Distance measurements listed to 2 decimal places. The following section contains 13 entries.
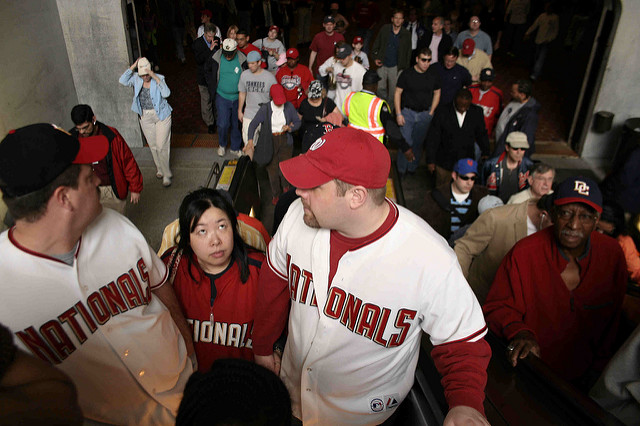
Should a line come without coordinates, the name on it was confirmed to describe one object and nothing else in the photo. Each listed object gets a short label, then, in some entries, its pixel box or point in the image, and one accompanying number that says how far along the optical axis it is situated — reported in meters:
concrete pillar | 7.88
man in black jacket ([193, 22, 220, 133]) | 8.59
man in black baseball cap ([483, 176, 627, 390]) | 3.04
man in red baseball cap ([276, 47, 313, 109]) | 7.62
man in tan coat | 3.83
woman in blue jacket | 6.86
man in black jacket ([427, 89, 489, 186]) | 6.61
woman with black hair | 2.77
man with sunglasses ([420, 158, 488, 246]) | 5.14
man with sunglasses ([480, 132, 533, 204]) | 5.54
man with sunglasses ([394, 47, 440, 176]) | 7.47
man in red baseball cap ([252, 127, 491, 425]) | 1.89
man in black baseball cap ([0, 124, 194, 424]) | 1.86
